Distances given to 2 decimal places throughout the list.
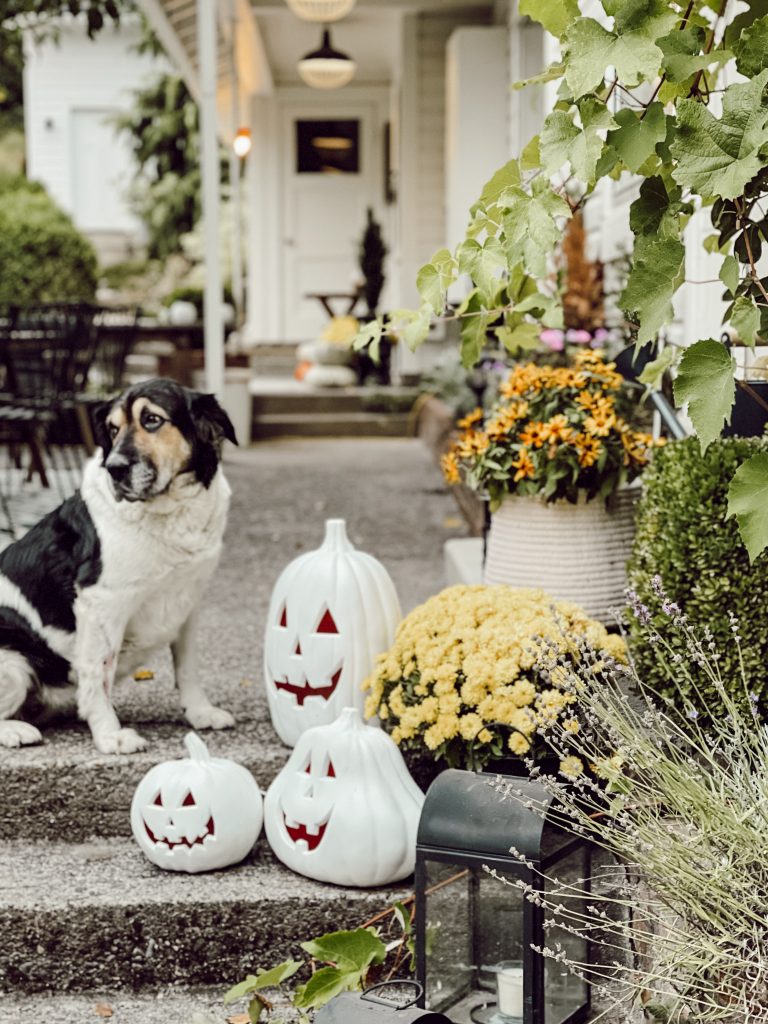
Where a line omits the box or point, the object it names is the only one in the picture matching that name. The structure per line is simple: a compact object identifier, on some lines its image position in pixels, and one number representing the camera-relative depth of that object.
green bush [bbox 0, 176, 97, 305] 15.40
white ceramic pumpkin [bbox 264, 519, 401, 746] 3.68
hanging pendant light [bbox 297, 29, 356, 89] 12.05
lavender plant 2.32
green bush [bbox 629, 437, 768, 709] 3.13
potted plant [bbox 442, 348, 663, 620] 4.09
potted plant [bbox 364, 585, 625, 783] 3.14
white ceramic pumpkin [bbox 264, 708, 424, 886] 3.20
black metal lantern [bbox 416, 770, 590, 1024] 2.65
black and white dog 3.55
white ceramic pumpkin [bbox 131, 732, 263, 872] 3.29
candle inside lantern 2.80
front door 16.28
